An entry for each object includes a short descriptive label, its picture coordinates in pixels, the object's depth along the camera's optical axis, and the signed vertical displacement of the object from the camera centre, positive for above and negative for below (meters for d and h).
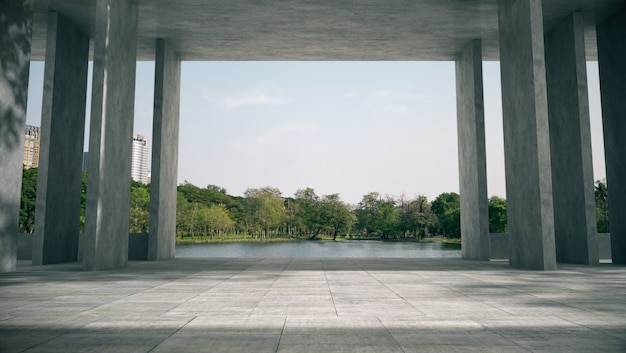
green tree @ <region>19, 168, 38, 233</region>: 32.12 +2.16
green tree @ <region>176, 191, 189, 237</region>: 53.43 +1.31
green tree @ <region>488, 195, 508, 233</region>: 52.53 +1.07
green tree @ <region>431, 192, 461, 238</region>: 57.16 +1.94
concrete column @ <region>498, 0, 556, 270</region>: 10.11 +2.07
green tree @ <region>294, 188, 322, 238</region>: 60.34 +2.13
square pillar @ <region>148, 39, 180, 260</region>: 13.84 +2.16
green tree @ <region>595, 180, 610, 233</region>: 45.25 +2.36
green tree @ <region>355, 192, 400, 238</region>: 61.88 +1.67
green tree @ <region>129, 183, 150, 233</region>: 45.03 +1.80
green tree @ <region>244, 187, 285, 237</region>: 58.12 +1.94
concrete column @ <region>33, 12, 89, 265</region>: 11.81 +2.21
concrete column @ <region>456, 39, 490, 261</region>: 13.98 +2.22
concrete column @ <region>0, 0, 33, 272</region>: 9.48 +2.37
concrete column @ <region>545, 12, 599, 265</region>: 12.07 +2.19
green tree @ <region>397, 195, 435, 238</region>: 61.59 +1.40
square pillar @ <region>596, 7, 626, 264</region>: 12.55 +2.98
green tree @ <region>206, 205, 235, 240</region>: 54.47 +0.78
